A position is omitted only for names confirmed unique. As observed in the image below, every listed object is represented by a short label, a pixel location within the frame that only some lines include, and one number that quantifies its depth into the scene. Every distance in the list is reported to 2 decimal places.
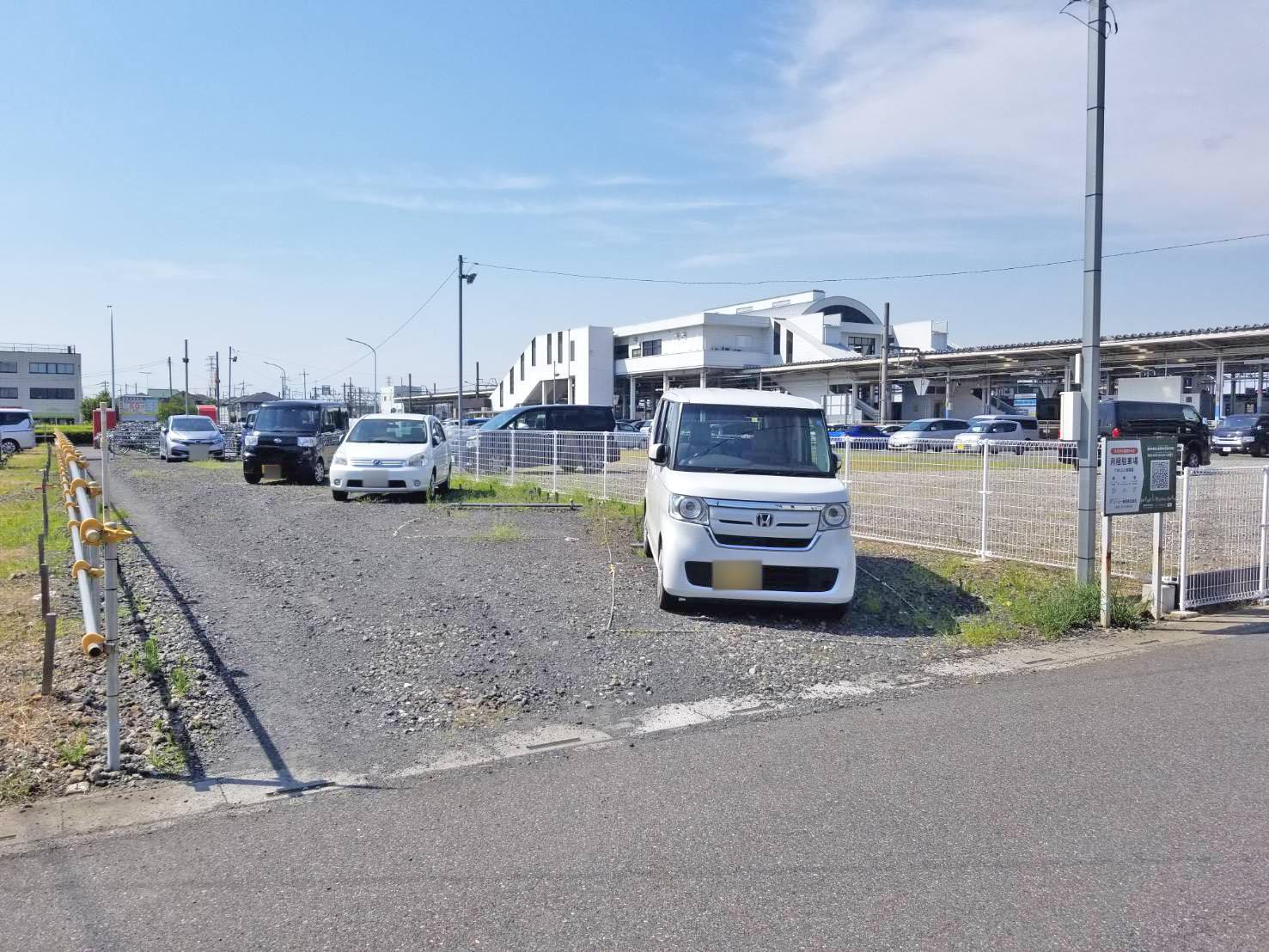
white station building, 60.72
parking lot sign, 7.82
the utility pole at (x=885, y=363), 44.16
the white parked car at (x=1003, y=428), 32.53
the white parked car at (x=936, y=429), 36.28
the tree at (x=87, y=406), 74.43
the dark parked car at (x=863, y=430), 38.00
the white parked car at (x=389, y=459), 15.72
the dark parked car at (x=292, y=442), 19.25
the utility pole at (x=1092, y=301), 8.30
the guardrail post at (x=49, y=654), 5.11
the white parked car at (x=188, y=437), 30.08
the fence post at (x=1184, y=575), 8.07
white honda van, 7.66
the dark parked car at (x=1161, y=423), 25.00
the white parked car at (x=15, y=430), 30.42
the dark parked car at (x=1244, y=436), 32.53
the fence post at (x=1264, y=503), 8.59
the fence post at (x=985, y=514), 10.09
